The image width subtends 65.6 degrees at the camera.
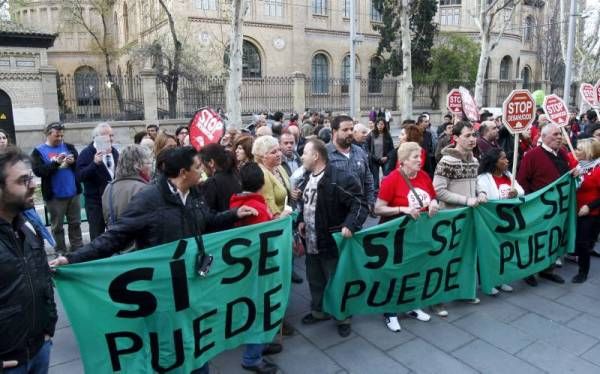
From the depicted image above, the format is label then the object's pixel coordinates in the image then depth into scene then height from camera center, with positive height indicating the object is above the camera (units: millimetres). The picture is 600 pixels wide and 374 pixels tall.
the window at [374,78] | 36269 +3182
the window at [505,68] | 43594 +4405
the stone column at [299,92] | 26625 +1545
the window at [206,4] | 29672 +7424
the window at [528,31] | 45906 +8223
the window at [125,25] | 39806 +8362
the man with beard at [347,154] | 5223 -420
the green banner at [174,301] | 3084 -1281
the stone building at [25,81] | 18344 +1704
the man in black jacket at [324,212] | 4320 -878
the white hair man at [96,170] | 5758 -591
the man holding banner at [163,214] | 3129 -631
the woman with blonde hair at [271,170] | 4387 -486
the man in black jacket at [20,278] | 2344 -791
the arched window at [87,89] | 23809 +1836
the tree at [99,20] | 24047 +7726
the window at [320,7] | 35812 +8563
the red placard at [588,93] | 9962 +444
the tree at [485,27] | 18330 +3552
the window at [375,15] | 39031 +8520
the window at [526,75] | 46403 +3982
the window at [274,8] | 32844 +7872
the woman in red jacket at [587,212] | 5527 -1153
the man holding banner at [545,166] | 5668 -626
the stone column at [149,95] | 20844 +1204
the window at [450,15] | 41344 +8915
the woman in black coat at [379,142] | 8898 -462
